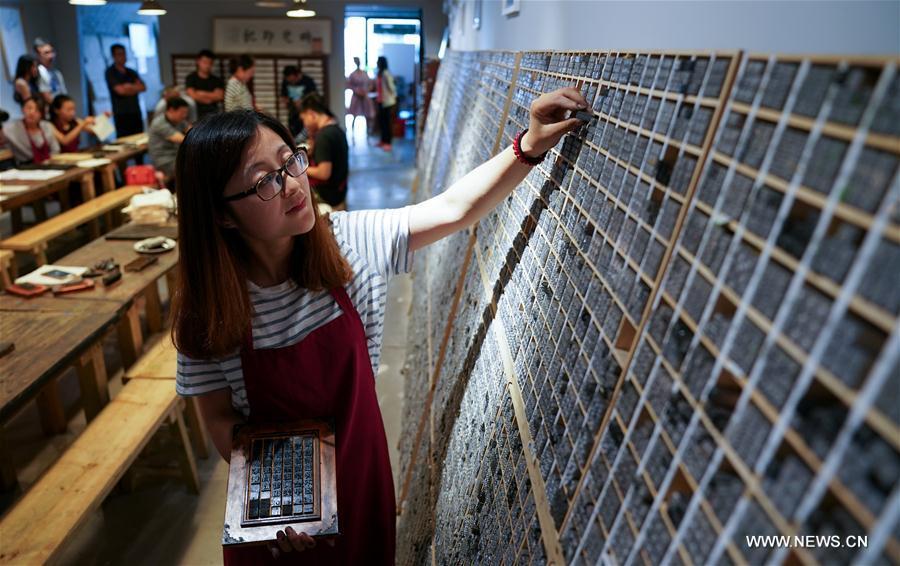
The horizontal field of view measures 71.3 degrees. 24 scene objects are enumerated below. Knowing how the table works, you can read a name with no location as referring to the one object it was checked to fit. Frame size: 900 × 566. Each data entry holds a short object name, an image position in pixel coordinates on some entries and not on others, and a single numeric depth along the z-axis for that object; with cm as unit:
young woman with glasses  145
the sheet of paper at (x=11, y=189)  557
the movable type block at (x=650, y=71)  86
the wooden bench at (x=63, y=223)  509
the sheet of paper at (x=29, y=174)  613
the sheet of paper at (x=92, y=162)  685
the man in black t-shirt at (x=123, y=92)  934
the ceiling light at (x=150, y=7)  685
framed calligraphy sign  1203
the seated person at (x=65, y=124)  752
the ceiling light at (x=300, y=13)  680
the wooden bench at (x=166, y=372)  324
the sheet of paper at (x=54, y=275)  348
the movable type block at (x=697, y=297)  63
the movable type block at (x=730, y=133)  63
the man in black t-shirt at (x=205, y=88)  845
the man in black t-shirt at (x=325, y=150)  533
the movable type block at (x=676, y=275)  68
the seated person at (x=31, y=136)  702
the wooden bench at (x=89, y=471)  214
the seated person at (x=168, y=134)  631
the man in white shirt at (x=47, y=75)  874
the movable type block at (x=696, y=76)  72
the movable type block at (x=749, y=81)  61
